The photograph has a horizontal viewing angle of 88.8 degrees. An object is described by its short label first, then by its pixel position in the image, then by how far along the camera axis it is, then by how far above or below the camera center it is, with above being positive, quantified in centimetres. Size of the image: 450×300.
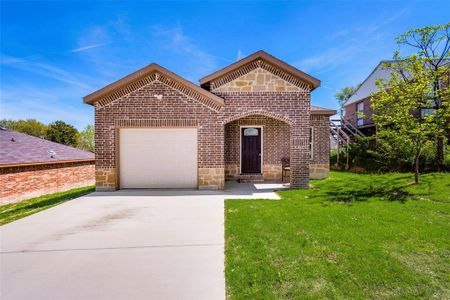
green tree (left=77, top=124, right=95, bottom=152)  2820 +187
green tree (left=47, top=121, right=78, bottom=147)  3003 +277
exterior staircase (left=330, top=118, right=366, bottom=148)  1756 +172
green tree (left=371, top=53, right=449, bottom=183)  869 +176
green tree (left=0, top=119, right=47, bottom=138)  3659 +460
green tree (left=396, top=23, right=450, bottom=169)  1040 +526
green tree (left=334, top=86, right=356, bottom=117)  4359 +1113
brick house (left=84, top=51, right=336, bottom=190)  880 +138
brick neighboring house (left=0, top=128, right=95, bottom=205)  1078 -73
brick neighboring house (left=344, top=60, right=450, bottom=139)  2139 +521
